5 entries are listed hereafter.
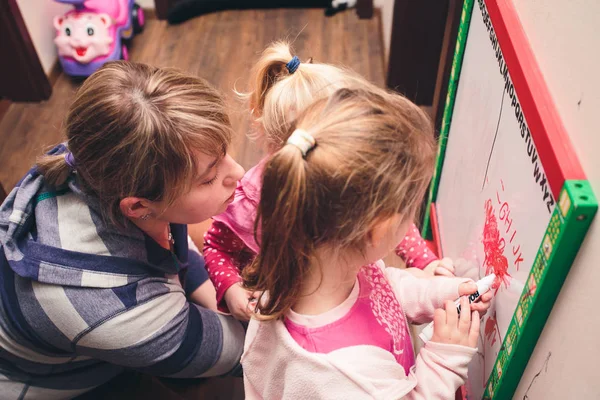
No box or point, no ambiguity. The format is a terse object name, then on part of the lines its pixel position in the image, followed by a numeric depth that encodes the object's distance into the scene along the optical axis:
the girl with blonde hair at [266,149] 0.90
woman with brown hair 0.82
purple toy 2.26
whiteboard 0.69
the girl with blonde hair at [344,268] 0.61
